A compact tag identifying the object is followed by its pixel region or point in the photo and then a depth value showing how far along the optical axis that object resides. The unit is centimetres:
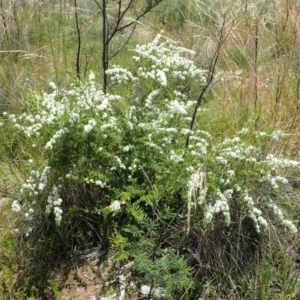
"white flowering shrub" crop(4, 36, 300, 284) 299
